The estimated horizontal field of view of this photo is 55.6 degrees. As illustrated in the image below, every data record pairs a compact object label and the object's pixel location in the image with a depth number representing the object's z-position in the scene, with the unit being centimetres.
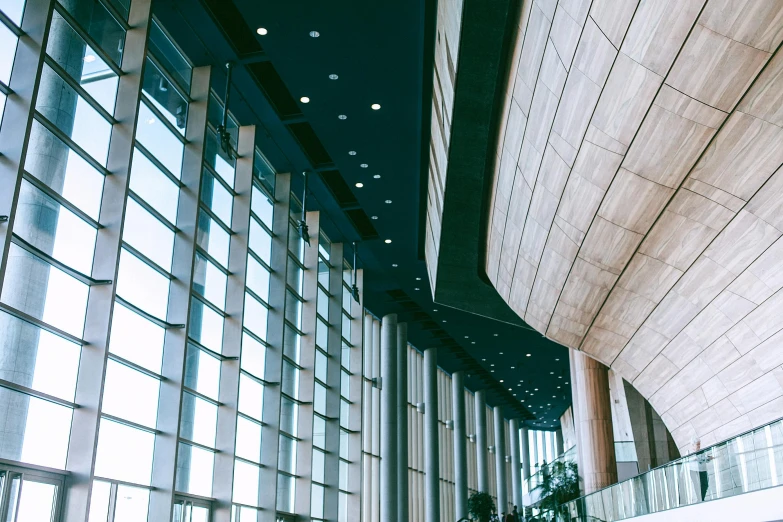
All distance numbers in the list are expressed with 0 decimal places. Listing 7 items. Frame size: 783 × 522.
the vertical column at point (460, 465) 3916
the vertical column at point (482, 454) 4509
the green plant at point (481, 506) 3322
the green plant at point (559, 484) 2667
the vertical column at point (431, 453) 3462
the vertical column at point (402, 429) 2995
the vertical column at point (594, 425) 2027
